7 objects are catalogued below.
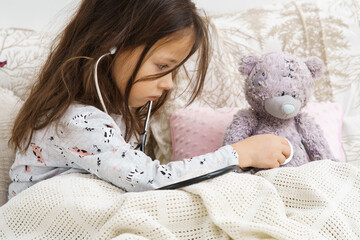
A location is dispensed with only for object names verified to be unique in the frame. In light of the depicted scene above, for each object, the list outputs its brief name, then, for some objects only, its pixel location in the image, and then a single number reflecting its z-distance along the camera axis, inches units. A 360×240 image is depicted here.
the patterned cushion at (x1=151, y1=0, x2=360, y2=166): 72.2
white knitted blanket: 52.0
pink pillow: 67.9
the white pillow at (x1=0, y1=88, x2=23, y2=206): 65.2
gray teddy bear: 62.0
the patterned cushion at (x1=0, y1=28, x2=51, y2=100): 72.1
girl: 59.6
